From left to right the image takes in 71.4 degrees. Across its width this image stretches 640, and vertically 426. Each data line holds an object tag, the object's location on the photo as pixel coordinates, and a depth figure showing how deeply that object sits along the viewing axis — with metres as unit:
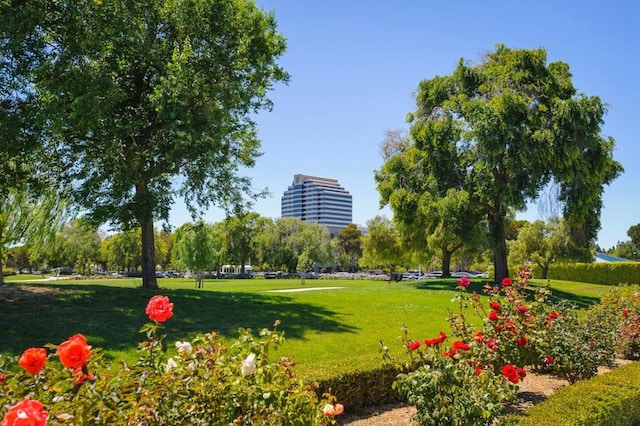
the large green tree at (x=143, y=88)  12.26
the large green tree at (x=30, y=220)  19.45
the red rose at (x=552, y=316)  7.06
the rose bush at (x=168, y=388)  2.39
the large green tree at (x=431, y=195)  22.25
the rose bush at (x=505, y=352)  4.54
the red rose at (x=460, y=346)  4.67
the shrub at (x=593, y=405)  4.52
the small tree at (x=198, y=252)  28.42
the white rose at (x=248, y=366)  3.02
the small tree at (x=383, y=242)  38.81
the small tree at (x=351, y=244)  95.12
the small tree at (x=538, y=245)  40.62
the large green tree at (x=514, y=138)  20.86
